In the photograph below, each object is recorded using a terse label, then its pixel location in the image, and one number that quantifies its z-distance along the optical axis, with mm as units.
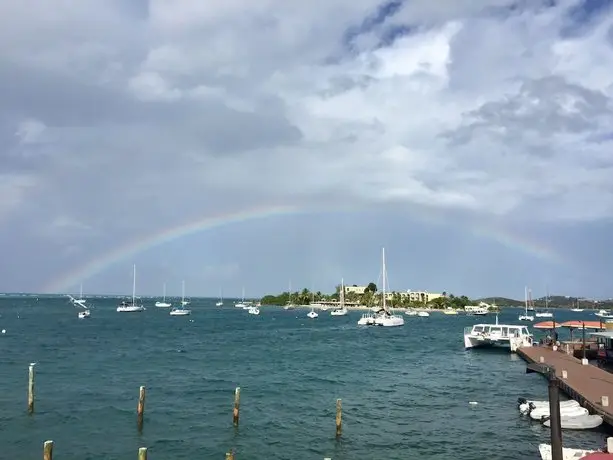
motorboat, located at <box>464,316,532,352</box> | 78875
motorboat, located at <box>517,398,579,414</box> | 32409
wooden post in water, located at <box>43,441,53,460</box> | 22359
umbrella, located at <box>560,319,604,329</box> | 68038
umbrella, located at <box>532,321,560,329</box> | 76431
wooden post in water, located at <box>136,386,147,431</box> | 33156
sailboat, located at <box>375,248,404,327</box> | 140500
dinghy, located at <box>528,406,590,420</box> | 31064
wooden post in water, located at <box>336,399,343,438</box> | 31333
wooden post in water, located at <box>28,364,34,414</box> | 36875
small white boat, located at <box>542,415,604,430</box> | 30547
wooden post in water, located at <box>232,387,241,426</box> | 34000
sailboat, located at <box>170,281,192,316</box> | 196750
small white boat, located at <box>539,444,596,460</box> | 22578
